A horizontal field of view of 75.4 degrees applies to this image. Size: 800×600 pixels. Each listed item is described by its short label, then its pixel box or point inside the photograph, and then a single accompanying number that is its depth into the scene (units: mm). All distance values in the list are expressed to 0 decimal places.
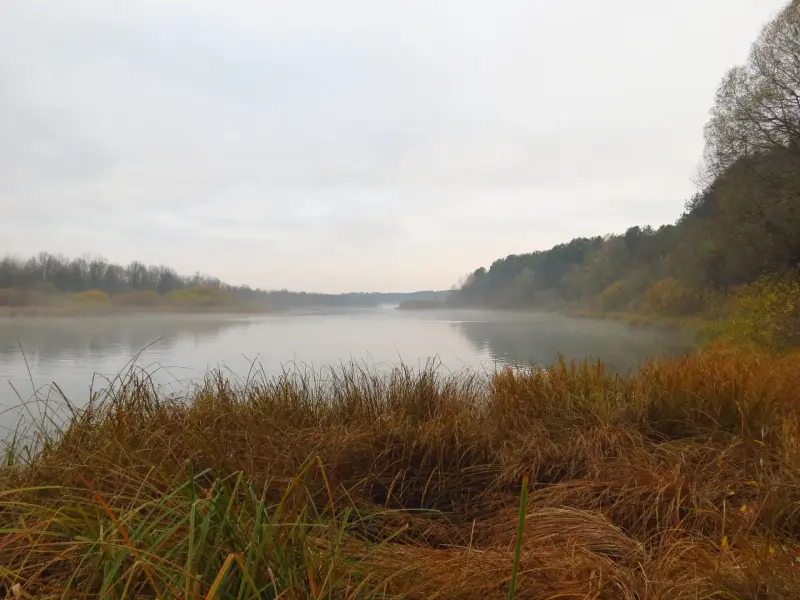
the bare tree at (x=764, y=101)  11594
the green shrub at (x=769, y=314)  8547
